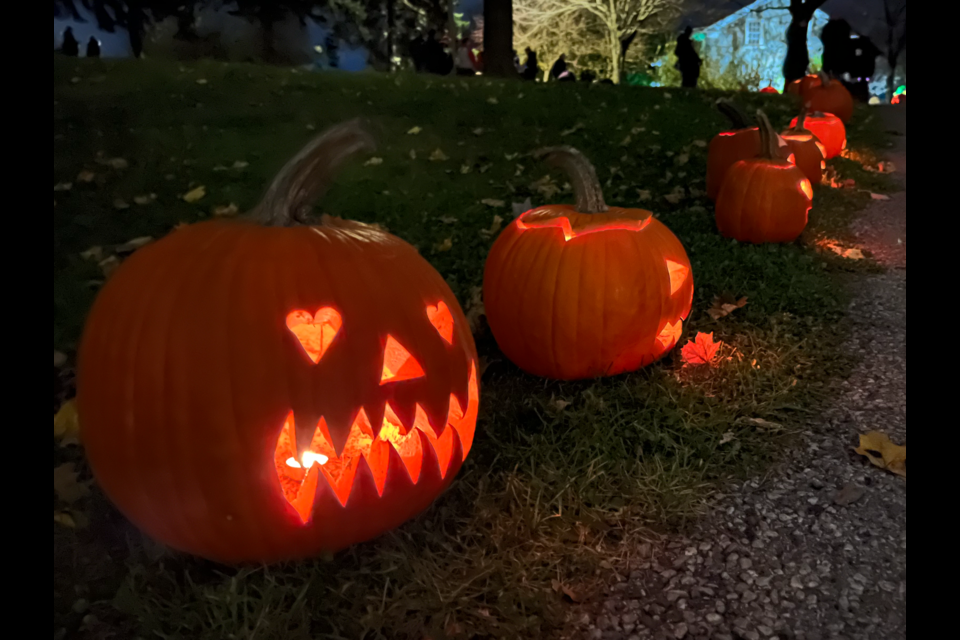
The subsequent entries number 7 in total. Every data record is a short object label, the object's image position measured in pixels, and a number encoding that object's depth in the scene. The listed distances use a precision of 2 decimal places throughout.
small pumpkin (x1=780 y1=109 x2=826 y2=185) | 3.95
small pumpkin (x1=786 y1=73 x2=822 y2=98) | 6.21
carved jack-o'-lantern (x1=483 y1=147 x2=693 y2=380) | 1.77
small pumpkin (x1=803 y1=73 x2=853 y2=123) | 6.41
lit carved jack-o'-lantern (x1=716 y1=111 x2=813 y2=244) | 3.00
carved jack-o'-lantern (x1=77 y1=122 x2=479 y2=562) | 1.05
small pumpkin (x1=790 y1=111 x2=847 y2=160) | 4.92
